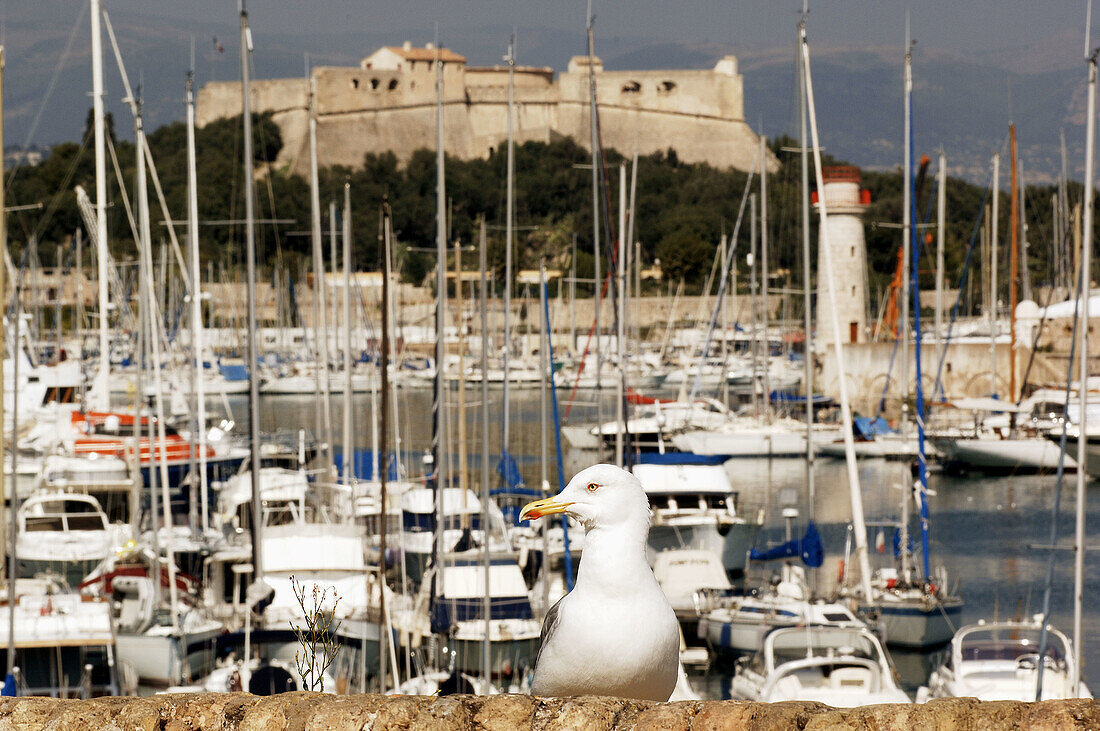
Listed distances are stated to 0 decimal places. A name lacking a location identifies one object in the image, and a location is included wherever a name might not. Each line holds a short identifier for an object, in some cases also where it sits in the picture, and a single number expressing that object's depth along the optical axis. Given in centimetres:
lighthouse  9050
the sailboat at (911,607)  3111
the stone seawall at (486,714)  645
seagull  723
